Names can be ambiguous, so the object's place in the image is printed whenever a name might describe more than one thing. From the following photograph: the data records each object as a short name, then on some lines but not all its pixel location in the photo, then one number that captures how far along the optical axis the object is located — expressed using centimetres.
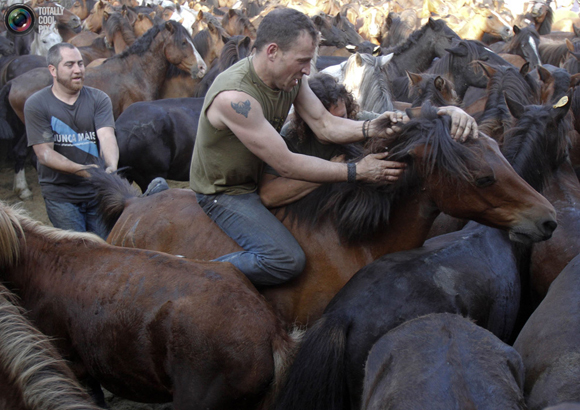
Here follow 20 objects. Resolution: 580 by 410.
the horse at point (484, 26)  1205
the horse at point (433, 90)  456
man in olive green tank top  260
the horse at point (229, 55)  789
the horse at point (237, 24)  1273
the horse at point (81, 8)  1794
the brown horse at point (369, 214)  253
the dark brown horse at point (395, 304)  239
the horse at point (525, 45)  870
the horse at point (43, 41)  1147
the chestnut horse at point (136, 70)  801
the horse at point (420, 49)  867
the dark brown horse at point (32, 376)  156
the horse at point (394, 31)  1286
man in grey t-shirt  430
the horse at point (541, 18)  1260
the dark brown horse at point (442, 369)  173
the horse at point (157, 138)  636
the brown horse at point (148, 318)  238
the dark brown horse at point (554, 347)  209
